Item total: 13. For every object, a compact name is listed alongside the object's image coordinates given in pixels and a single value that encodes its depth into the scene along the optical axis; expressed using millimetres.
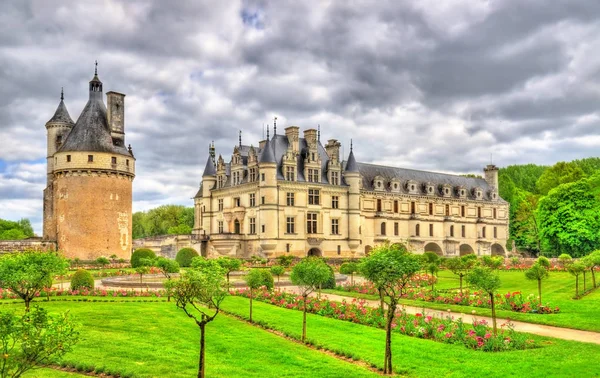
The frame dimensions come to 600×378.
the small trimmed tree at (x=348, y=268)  34272
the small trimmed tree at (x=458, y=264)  32681
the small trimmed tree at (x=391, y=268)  14914
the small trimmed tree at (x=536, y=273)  24578
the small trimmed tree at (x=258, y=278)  22766
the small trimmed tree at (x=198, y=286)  12971
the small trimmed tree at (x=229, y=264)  28394
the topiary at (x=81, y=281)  26125
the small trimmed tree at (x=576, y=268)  26605
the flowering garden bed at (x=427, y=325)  16203
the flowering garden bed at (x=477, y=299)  22625
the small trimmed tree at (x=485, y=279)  18406
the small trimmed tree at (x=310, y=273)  20109
